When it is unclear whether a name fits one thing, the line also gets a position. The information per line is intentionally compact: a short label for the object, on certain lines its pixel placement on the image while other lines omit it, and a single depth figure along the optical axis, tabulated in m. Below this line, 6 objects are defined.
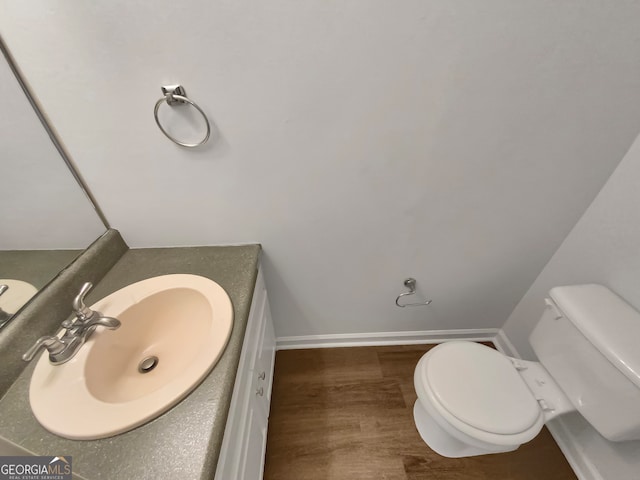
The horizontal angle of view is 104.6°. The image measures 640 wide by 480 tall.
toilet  0.80
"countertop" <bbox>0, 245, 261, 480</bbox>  0.49
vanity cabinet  0.67
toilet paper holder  1.25
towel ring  0.70
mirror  0.66
